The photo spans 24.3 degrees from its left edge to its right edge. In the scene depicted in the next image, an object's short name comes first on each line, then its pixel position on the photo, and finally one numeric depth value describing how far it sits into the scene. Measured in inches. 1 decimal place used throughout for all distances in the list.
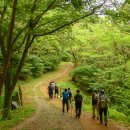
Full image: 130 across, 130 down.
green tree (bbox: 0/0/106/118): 600.7
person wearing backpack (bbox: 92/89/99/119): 696.4
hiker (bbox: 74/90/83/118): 698.2
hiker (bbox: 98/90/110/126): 619.5
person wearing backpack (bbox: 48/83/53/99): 1156.0
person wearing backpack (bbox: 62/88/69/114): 767.7
